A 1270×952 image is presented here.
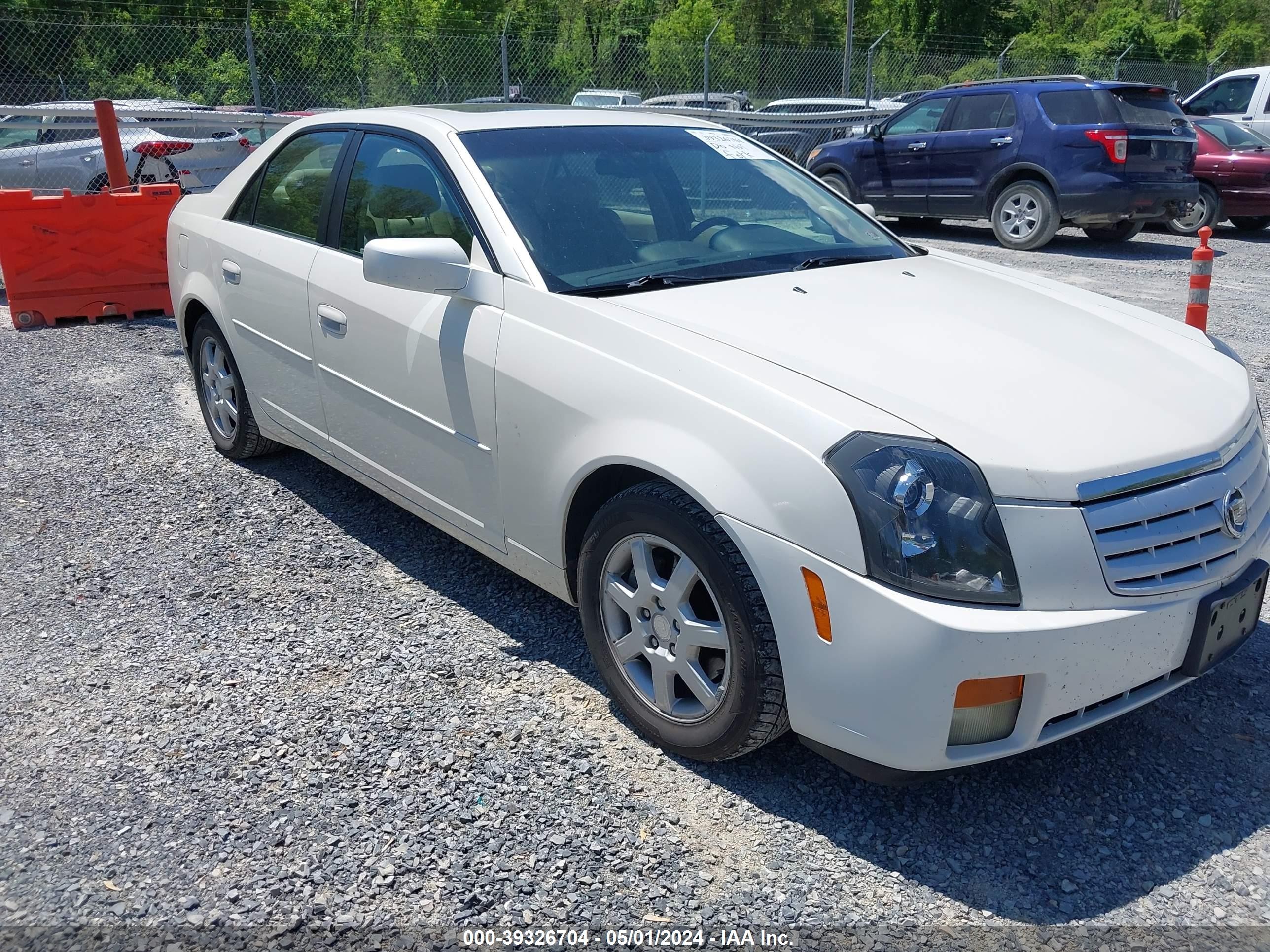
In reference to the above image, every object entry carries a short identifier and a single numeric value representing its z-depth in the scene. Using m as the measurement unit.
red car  12.71
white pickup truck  13.97
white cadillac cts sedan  2.41
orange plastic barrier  8.15
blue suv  11.43
